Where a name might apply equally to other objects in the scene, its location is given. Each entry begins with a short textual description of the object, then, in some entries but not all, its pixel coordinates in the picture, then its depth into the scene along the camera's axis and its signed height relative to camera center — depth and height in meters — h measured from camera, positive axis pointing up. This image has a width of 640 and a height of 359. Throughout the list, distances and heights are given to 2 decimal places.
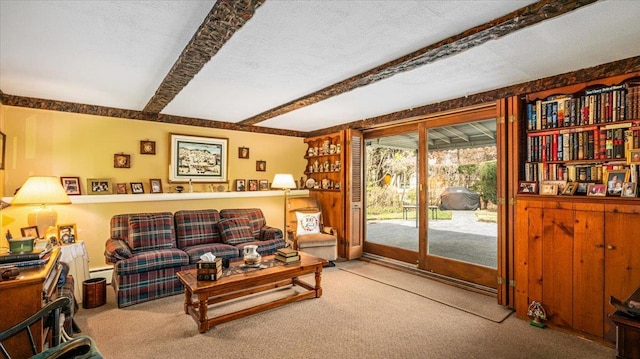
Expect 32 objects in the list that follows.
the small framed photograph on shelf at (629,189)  2.46 -0.08
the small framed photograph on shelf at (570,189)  2.81 -0.09
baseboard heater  4.06 -1.24
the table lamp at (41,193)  2.88 -0.12
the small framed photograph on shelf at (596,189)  2.64 -0.09
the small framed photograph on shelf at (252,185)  5.51 -0.10
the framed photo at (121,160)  4.29 +0.28
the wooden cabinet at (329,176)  5.38 +0.07
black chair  1.47 -0.82
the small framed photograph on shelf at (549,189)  2.94 -0.10
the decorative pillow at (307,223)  5.01 -0.72
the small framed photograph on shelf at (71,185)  3.92 -0.06
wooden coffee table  2.73 -1.02
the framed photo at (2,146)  3.40 +0.38
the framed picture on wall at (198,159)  4.75 +0.34
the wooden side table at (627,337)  1.32 -0.70
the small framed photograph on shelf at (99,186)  4.10 -0.08
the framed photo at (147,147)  4.49 +0.48
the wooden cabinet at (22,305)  1.82 -0.76
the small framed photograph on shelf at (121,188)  4.29 -0.11
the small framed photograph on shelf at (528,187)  3.10 -0.08
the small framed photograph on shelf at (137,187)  4.40 -0.10
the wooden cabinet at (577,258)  2.48 -0.70
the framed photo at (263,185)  5.63 -0.10
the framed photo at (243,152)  5.42 +0.49
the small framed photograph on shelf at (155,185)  4.54 -0.08
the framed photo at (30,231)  3.47 -0.59
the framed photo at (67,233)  3.60 -0.64
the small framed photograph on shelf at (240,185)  5.34 -0.09
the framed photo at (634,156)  2.47 +0.18
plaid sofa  3.35 -0.83
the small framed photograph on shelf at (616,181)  2.55 -0.02
